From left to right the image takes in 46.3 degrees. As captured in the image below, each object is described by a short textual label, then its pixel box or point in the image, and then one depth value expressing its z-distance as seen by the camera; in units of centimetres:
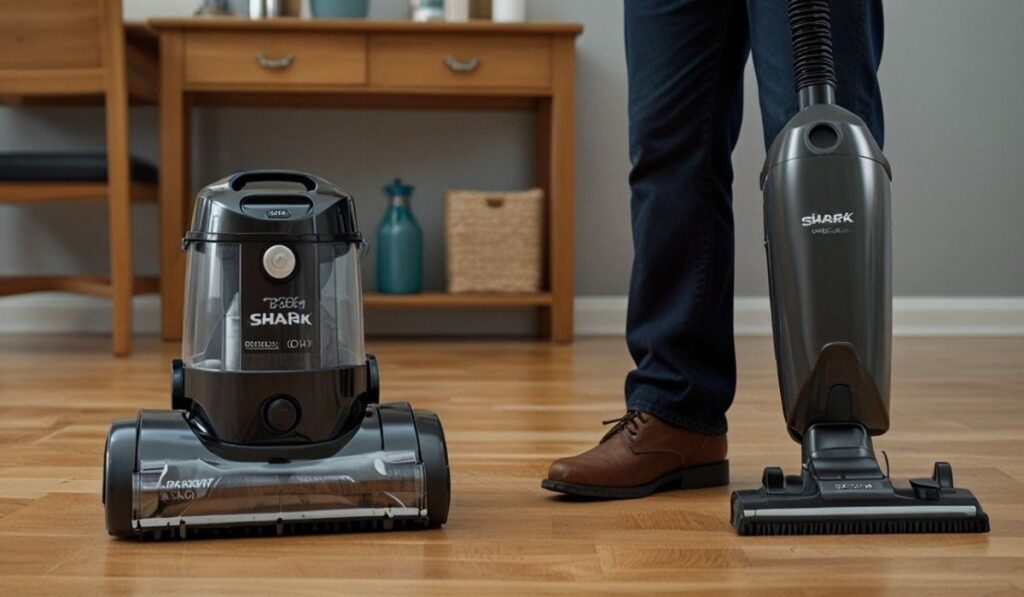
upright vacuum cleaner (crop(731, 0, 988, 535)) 100
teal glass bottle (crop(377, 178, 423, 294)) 304
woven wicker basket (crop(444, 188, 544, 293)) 301
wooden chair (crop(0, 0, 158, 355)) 258
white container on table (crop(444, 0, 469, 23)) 302
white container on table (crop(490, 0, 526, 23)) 303
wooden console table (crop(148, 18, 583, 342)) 288
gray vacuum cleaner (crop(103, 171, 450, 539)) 101
